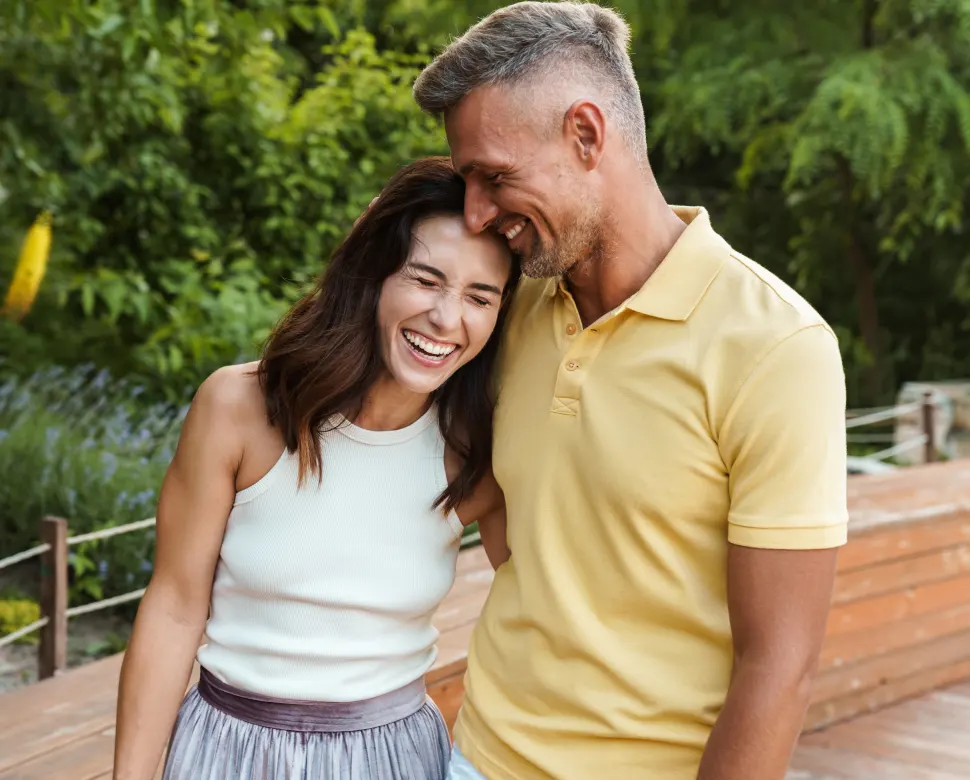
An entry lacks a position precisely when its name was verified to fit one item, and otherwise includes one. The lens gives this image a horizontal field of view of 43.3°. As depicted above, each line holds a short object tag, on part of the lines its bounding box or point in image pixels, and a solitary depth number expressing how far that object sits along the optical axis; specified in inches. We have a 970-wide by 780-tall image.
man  61.1
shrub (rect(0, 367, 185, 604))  169.0
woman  73.0
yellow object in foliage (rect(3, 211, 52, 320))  211.2
